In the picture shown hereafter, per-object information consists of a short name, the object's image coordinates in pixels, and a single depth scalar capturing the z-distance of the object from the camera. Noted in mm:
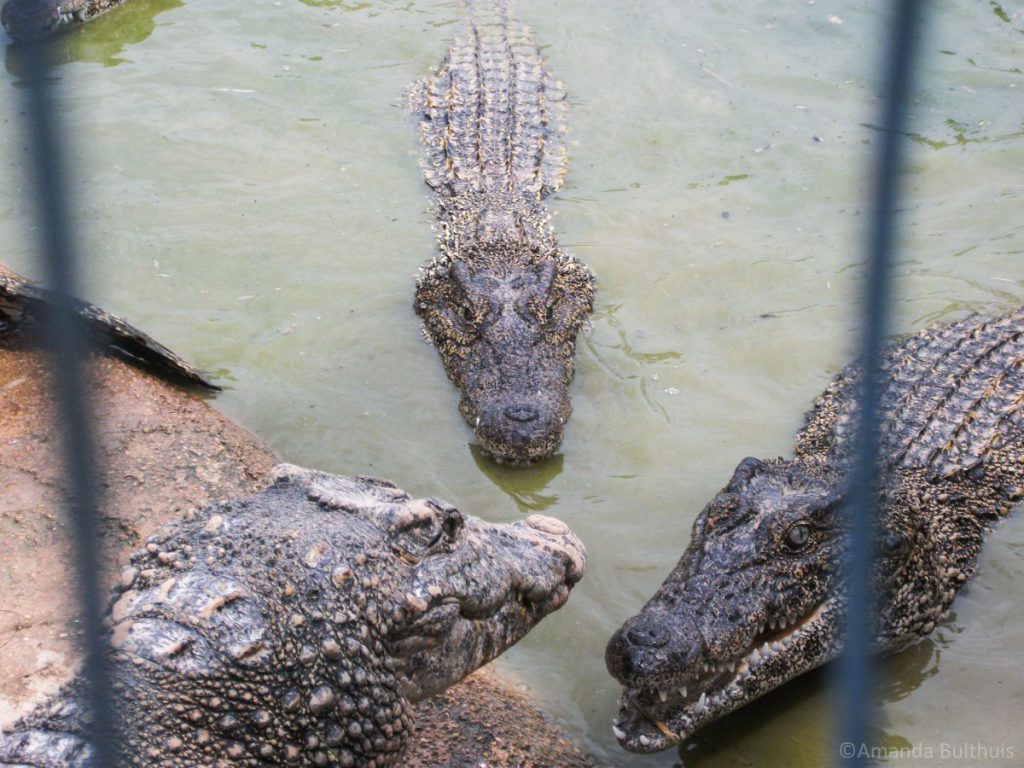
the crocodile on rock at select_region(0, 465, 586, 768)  2350
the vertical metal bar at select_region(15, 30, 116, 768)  1038
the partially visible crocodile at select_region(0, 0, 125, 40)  8242
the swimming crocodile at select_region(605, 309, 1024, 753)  3531
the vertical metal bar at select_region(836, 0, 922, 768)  1127
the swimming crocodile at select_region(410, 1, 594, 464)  5473
